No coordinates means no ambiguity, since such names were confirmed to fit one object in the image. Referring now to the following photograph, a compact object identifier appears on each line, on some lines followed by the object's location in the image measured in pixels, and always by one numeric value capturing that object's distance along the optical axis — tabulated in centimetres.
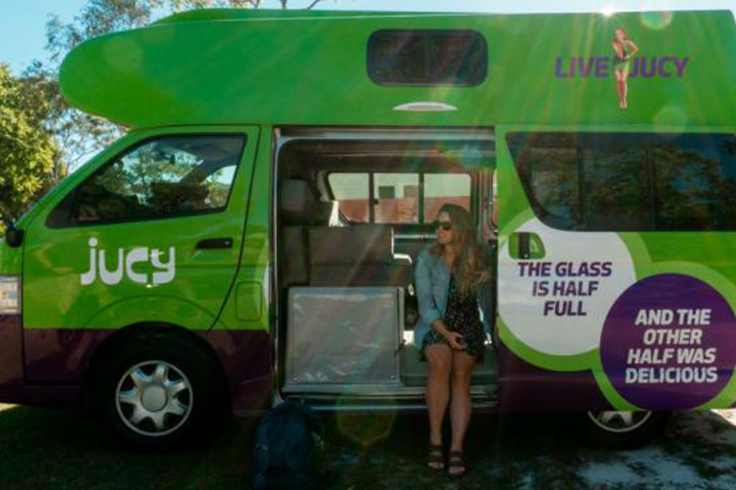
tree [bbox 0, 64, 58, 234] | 2820
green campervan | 389
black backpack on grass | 353
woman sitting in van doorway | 398
